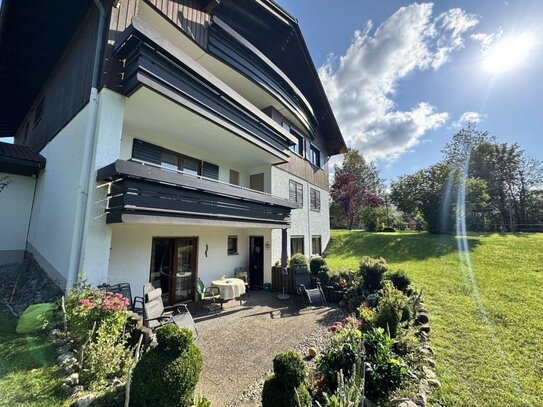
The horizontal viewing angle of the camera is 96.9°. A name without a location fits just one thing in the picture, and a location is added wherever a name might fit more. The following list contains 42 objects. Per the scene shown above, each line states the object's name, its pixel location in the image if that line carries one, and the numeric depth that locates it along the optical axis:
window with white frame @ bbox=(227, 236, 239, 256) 11.12
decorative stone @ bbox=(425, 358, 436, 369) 4.66
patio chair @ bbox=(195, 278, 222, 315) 8.11
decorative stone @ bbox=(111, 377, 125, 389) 3.43
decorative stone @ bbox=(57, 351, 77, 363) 3.83
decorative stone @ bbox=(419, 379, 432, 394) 3.90
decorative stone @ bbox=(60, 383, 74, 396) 3.25
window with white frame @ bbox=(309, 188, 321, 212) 15.67
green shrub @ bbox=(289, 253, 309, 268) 10.52
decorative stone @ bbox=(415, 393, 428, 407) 3.57
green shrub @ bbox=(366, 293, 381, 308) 7.12
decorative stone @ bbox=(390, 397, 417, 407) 3.29
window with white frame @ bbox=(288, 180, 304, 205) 13.58
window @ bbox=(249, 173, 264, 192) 12.27
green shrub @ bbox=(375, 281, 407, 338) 4.93
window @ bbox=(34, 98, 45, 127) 11.04
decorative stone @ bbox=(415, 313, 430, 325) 6.40
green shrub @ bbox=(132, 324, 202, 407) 2.87
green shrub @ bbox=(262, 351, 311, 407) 2.88
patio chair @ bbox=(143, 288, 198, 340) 5.61
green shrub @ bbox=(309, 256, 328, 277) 10.21
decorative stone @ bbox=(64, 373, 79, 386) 3.36
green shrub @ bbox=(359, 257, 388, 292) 8.58
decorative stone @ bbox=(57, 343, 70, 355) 4.05
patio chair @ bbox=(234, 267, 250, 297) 10.63
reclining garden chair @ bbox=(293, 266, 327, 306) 8.85
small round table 8.24
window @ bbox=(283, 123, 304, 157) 14.26
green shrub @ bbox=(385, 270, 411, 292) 8.28
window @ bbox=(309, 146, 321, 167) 16.70
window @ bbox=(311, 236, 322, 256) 15.51
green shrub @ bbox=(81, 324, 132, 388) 3.53
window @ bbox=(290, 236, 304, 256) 13.21
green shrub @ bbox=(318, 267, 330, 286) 9.72
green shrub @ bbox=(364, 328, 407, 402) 3.58
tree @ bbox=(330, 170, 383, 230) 27.39
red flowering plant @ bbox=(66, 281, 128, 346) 4.05
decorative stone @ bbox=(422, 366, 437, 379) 4.27
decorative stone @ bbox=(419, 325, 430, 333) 6.01
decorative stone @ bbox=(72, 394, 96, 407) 3.01
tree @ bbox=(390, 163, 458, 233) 18.67
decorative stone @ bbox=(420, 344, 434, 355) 5.03
